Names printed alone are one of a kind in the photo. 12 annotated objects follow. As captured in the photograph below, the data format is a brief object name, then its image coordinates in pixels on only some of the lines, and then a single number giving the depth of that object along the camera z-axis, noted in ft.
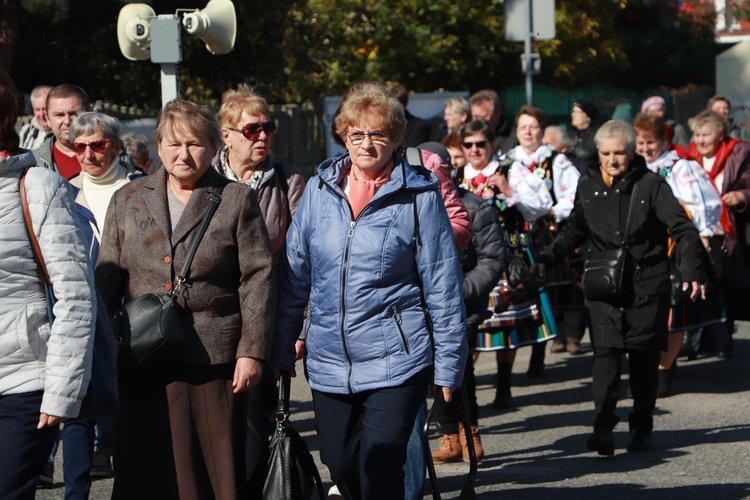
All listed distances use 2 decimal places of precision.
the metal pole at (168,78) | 59.57
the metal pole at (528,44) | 105.64
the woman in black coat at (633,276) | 48.16
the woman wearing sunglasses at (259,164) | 39.29
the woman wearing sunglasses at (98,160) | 41.46
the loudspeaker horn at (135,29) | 61.04
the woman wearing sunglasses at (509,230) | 55.74
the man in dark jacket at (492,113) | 73.99
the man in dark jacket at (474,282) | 45.39
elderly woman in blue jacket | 31.98
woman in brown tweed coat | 31.73
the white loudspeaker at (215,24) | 61.34
